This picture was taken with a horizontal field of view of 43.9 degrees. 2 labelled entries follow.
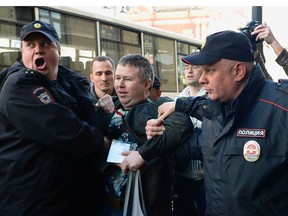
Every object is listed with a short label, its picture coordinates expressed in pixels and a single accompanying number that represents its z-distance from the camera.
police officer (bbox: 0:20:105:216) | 1.90
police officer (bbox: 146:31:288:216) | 1.62
